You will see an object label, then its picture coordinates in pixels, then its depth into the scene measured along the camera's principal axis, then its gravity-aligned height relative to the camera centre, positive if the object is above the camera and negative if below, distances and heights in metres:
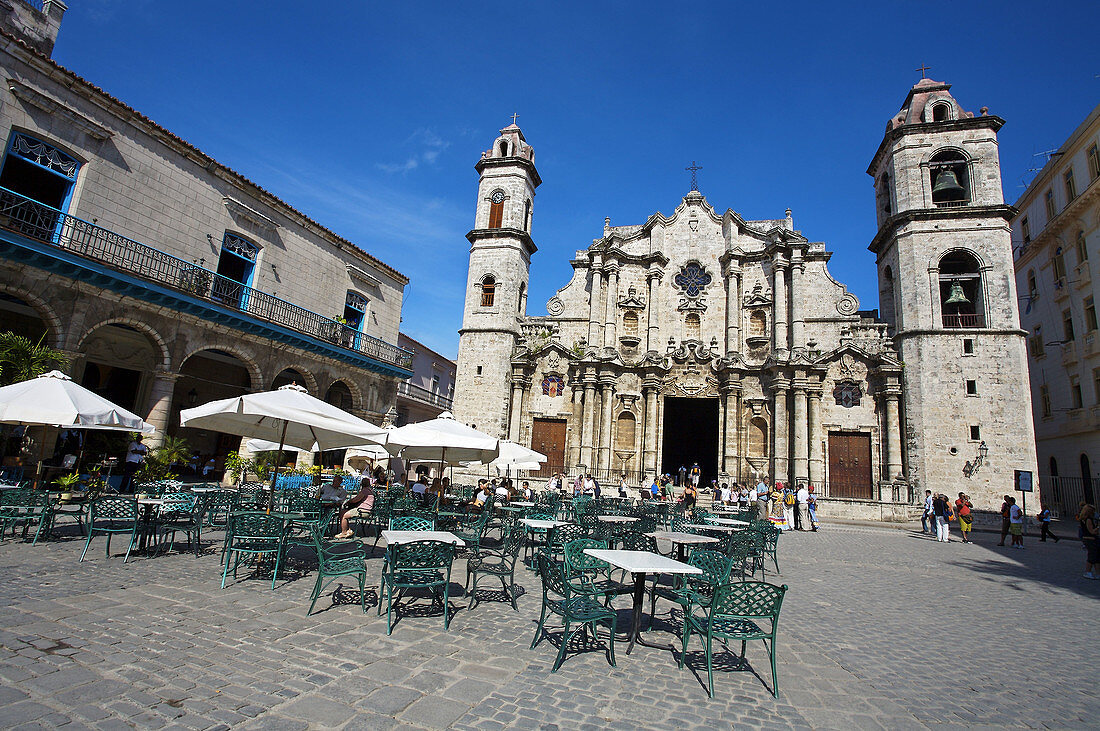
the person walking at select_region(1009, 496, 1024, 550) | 14.79 -0.74
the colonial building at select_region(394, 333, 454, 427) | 31.84 +4.73
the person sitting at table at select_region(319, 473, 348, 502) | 11.69 -1.03
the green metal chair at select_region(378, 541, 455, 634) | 5.50 -1.15
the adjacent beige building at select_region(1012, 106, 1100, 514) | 23.05 +8.96
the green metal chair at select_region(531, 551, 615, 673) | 4.64 -1.29
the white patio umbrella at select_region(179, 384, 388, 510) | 7.59 +0.38
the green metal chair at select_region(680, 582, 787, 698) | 4.52 -1.14
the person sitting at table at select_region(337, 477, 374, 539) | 9.89 -1.09
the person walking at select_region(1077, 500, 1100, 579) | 10.26 -0.68
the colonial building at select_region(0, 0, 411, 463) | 12.32 +4.87
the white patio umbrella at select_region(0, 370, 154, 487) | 7.82 +0.32
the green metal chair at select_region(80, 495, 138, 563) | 7.20 -1.13
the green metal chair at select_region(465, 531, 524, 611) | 6.37 -1.29
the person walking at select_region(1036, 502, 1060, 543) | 17.03 -0.76
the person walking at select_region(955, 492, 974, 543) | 16.25 -0.62
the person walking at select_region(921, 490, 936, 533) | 17.77 -0.90
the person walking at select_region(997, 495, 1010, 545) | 15.04 -0.58
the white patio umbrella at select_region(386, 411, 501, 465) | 9.62 +0.27
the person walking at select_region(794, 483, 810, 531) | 17.86 -0.74
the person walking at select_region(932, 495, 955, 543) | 16.16 -0.65
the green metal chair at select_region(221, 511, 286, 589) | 6.46 -1.10
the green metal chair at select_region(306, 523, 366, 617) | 5.59 -1.29
